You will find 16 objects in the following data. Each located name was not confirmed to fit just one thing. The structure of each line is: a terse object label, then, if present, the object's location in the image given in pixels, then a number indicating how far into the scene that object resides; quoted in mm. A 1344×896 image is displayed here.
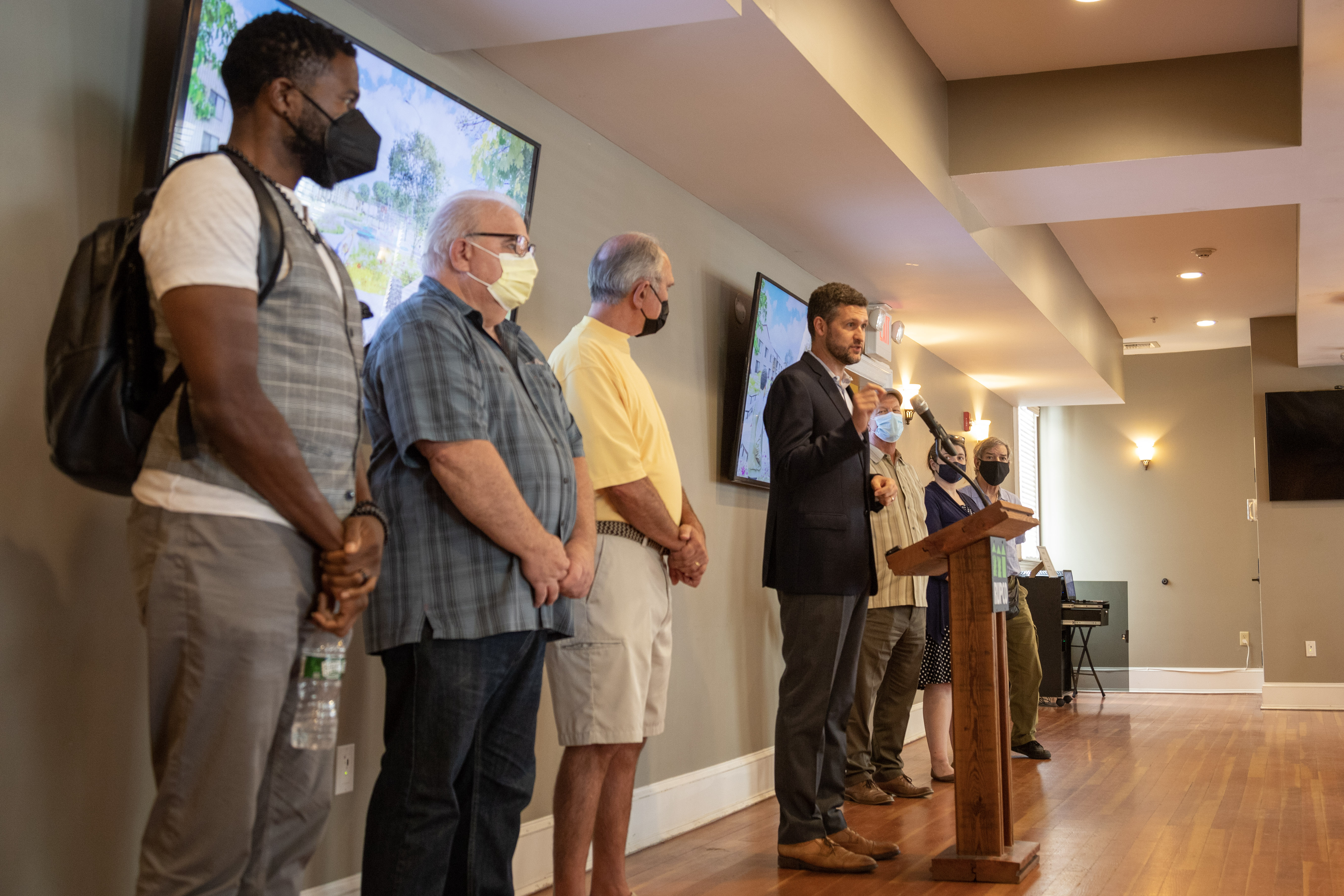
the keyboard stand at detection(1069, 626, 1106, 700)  8781
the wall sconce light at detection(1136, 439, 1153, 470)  10086
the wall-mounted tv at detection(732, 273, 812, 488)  4273
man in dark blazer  3041
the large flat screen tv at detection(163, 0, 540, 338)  1966
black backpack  1338
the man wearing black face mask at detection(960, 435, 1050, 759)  4961
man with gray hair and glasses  1748
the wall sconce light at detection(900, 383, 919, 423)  6203
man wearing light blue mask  4219
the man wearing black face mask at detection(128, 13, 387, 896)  1307
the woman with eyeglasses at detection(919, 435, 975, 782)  4633
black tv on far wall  8383
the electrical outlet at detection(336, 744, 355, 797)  2402
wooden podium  2900
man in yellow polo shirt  2297
